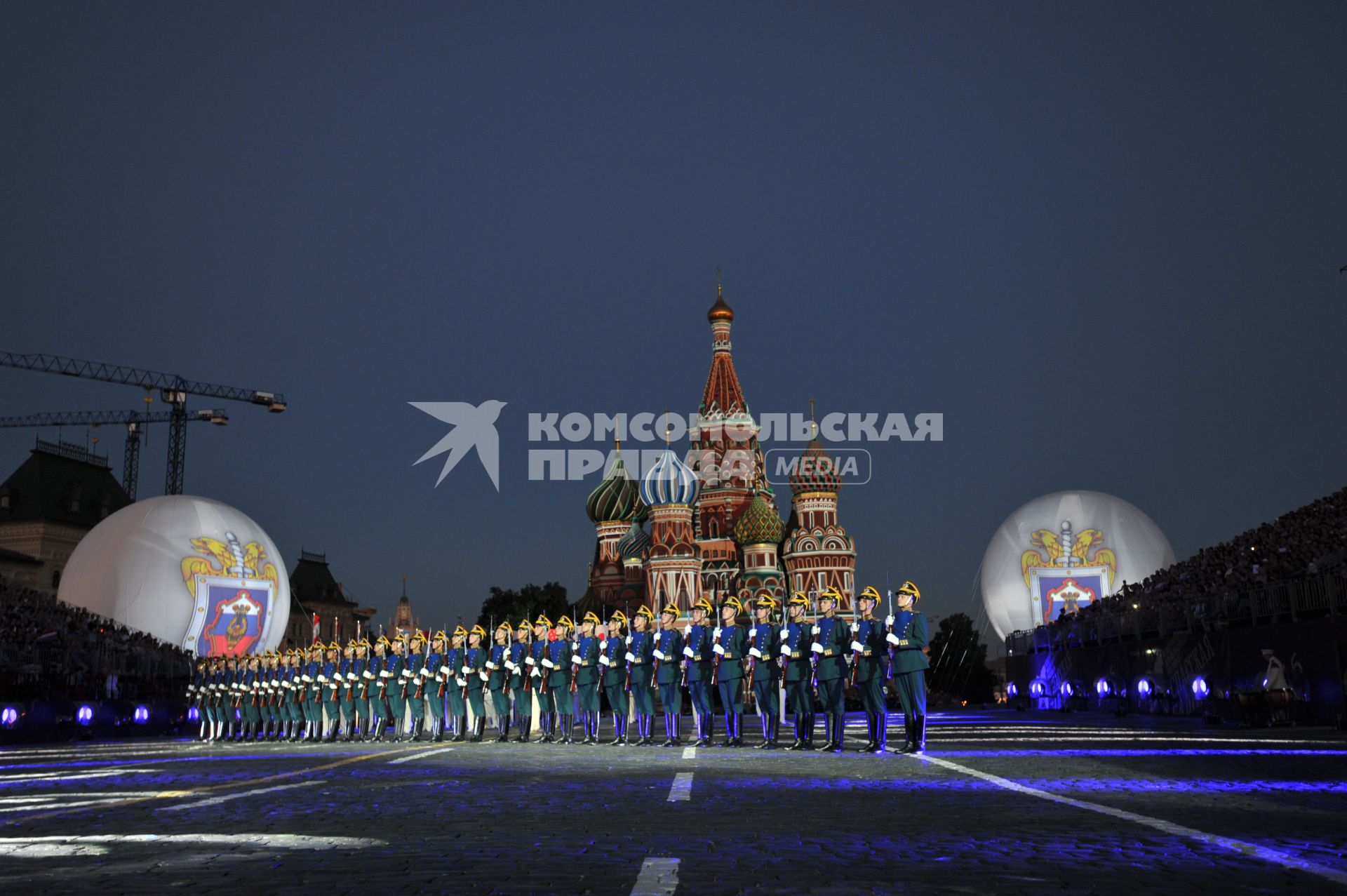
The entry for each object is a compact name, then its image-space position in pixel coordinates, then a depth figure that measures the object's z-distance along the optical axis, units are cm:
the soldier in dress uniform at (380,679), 2588
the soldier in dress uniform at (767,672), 1856
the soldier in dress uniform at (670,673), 2044
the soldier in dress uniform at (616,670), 2164
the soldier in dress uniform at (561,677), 2242
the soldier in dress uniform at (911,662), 1599
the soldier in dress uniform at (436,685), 2458
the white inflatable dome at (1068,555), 4659
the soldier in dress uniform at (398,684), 2539
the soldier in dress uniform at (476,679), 2423
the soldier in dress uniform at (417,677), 2495
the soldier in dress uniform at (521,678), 2336
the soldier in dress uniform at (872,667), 1653
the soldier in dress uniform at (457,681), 2439
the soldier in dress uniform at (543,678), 2286
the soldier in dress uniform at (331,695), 2705
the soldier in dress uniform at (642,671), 2128
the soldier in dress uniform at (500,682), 2370
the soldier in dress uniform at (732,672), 1928
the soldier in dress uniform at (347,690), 2666
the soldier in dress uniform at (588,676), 2217
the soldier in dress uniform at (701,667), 1995
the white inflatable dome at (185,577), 4700
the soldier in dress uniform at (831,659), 1727
